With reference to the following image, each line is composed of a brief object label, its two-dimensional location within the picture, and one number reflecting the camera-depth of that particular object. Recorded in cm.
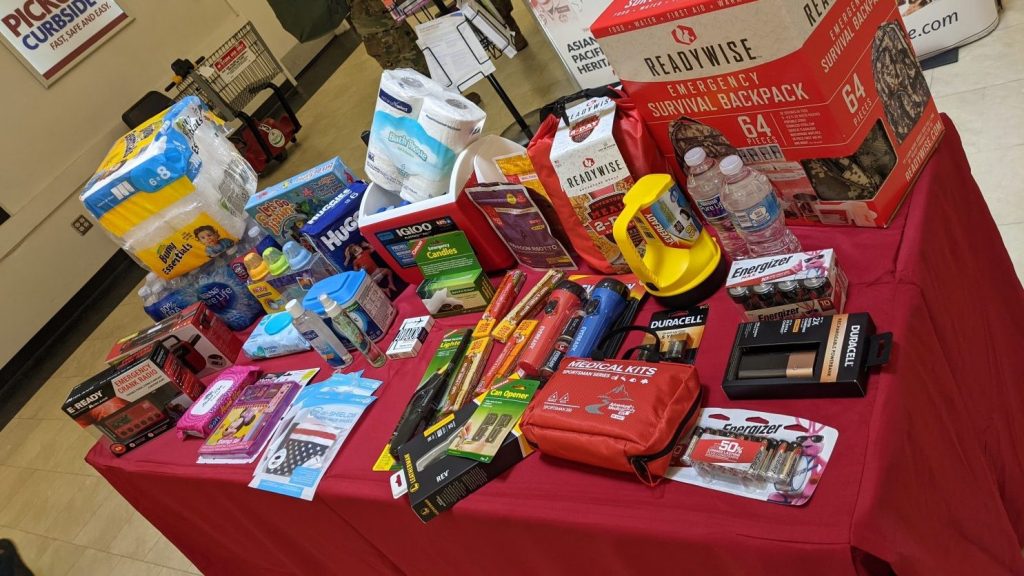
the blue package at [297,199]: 212
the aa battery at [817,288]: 116
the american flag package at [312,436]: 166
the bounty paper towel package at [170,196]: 224
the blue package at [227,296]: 232
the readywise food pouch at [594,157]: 140
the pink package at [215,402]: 198
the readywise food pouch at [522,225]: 163
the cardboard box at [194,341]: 215
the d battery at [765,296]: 121
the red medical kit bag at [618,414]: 112
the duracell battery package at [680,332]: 133
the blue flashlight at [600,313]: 146
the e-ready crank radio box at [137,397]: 204
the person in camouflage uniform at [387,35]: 441
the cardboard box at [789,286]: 117
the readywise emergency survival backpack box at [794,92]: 116
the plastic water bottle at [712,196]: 133
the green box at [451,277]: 178
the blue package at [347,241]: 200
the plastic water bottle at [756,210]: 125
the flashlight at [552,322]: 148
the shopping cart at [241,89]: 581
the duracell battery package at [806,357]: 107
